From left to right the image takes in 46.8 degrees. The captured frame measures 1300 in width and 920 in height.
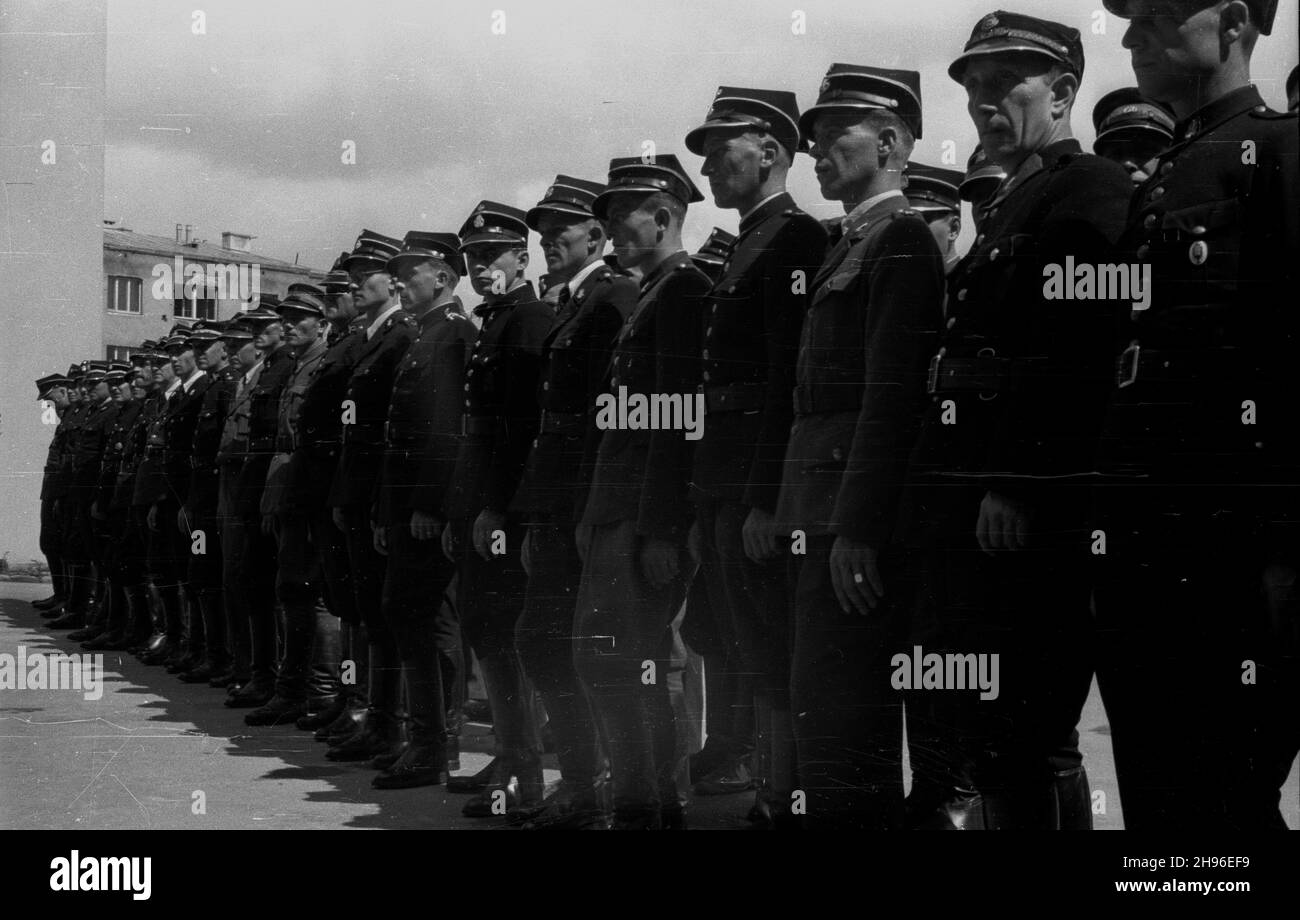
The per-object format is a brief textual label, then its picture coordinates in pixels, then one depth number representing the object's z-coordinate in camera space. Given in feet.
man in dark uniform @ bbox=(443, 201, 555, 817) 17.37
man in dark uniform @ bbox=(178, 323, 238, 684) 25.46
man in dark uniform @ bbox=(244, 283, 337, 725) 22.57
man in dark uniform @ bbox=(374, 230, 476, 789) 18.57
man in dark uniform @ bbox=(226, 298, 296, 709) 23.54
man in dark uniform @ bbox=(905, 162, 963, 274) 14.11
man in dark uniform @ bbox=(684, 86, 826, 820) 14.29
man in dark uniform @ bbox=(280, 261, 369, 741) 21.47
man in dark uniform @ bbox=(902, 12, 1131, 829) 12.12
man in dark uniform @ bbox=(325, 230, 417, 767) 20.03
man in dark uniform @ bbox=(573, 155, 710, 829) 15.12
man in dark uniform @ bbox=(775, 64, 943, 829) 13.14
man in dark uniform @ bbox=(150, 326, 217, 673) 26.94
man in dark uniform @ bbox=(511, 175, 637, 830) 16.11
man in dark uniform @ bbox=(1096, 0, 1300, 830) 11.38
